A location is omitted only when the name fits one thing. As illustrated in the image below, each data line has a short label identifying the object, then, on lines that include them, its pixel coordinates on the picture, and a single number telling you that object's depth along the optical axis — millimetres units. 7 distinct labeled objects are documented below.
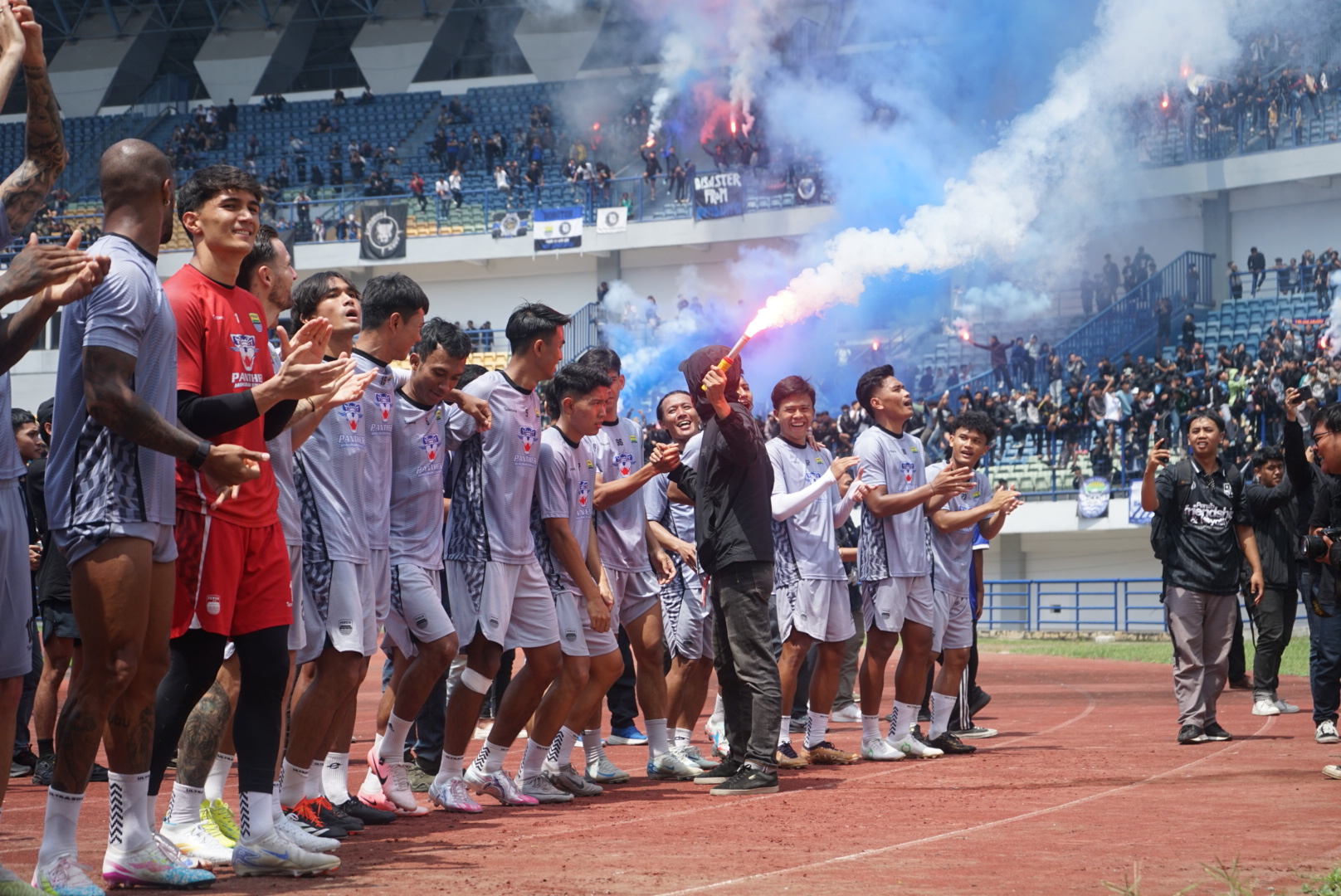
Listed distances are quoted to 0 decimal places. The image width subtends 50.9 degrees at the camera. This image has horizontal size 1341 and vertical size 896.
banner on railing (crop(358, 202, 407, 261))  40062
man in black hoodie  7336
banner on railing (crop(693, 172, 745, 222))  37750
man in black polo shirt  9562
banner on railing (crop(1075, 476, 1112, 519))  28016
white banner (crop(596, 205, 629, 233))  38938
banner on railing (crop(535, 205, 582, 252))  39312
